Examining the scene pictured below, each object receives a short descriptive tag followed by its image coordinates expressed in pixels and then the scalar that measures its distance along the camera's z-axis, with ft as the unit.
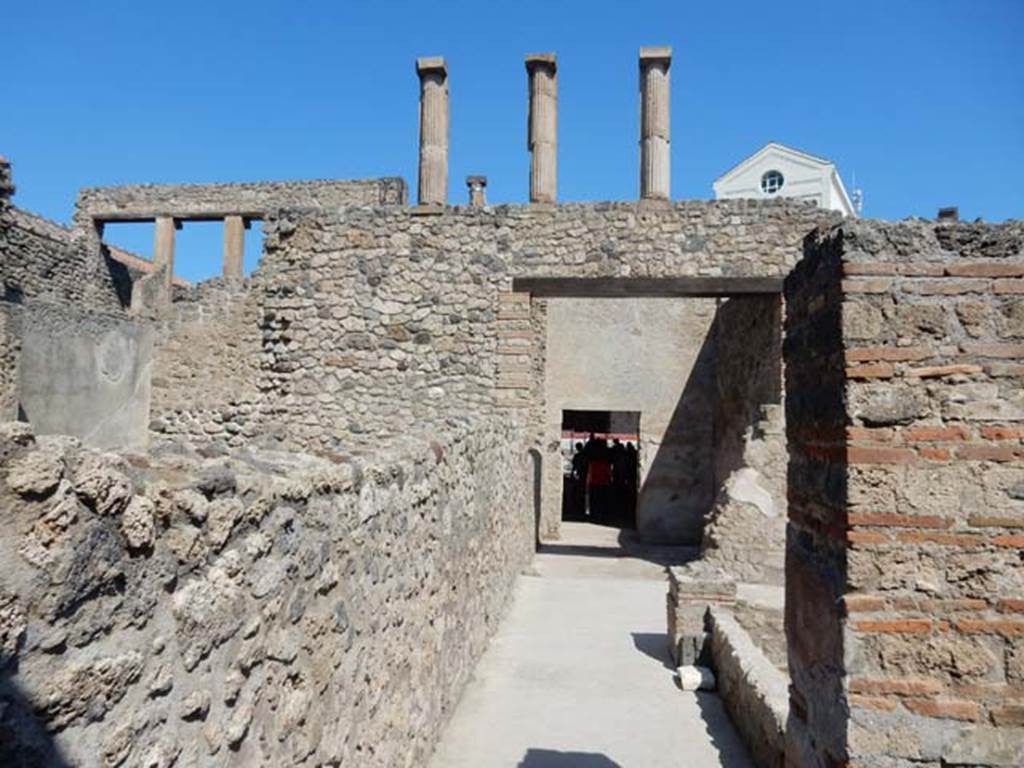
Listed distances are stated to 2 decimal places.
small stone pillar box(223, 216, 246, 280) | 63.98
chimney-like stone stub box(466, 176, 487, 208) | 76.13
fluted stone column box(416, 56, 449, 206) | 32.78
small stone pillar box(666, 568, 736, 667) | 20.42
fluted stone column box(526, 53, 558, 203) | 31.30
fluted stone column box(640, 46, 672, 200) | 31.09
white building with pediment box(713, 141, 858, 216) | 99.09
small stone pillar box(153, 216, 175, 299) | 65.19
